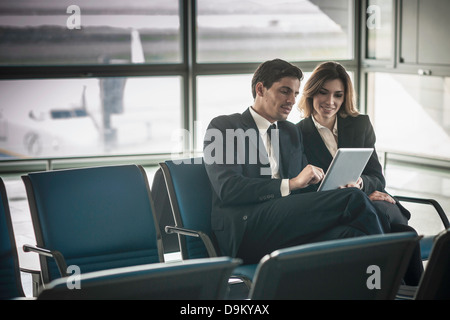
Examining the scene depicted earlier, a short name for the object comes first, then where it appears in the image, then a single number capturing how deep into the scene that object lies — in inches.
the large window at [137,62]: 263.7
